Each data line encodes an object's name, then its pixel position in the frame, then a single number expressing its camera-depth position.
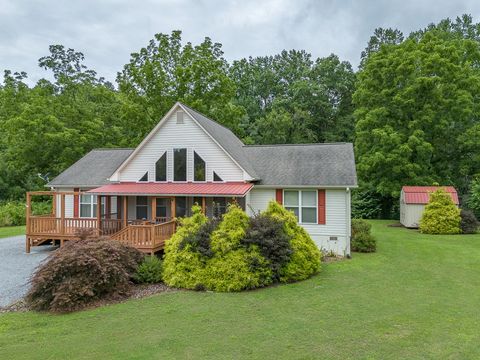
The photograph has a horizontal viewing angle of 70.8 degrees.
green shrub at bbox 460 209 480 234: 21.55
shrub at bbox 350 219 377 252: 15.82
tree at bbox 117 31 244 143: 29.58
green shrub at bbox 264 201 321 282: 11.03
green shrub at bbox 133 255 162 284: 10.95
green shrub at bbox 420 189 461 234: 21.39
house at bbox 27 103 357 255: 14.91
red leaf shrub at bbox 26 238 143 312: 8.93
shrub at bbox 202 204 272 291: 10.22
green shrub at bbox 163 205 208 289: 10.52
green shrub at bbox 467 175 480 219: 25.48
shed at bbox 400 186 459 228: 23.39
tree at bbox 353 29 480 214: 26.98
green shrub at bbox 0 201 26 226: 25.98
